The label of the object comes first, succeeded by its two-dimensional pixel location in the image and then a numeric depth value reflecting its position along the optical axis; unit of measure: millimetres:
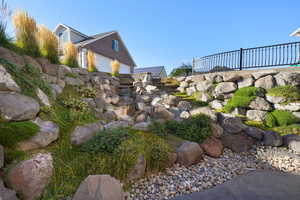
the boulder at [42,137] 1771
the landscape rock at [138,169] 1914
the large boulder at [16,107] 1811
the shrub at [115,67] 6064
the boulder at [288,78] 4039
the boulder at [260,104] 4039
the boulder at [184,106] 4305
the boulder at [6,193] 1262
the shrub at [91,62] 5391
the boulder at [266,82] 4262
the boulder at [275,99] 3936
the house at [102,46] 12106
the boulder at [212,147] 2693
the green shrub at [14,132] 1656
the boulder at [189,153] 2367
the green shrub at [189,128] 2785
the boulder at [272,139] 3045
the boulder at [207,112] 3735
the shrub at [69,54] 4457
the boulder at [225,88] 4738
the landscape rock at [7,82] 1970
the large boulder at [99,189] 1377
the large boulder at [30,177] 1429
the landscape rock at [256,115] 3927
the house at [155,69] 20828
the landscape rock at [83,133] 2209
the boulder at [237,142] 2957
